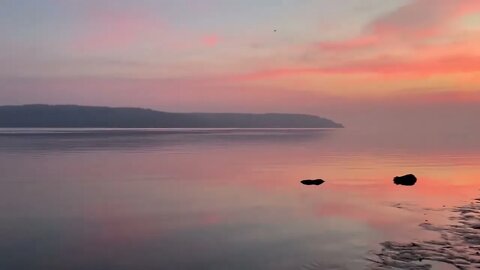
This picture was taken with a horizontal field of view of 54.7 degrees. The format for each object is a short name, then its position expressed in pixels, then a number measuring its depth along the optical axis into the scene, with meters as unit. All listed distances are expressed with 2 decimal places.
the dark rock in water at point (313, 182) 42.56
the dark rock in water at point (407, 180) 41.62
